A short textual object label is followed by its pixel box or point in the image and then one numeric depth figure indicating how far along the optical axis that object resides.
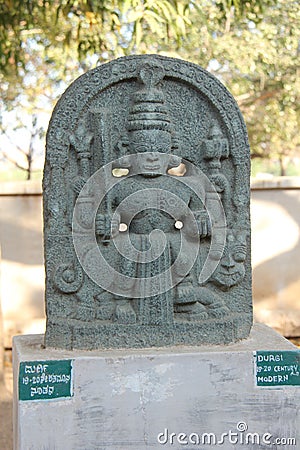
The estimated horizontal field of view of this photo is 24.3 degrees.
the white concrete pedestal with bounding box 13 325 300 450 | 2.99
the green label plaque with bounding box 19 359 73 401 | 2.98
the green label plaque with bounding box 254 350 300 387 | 3.15
